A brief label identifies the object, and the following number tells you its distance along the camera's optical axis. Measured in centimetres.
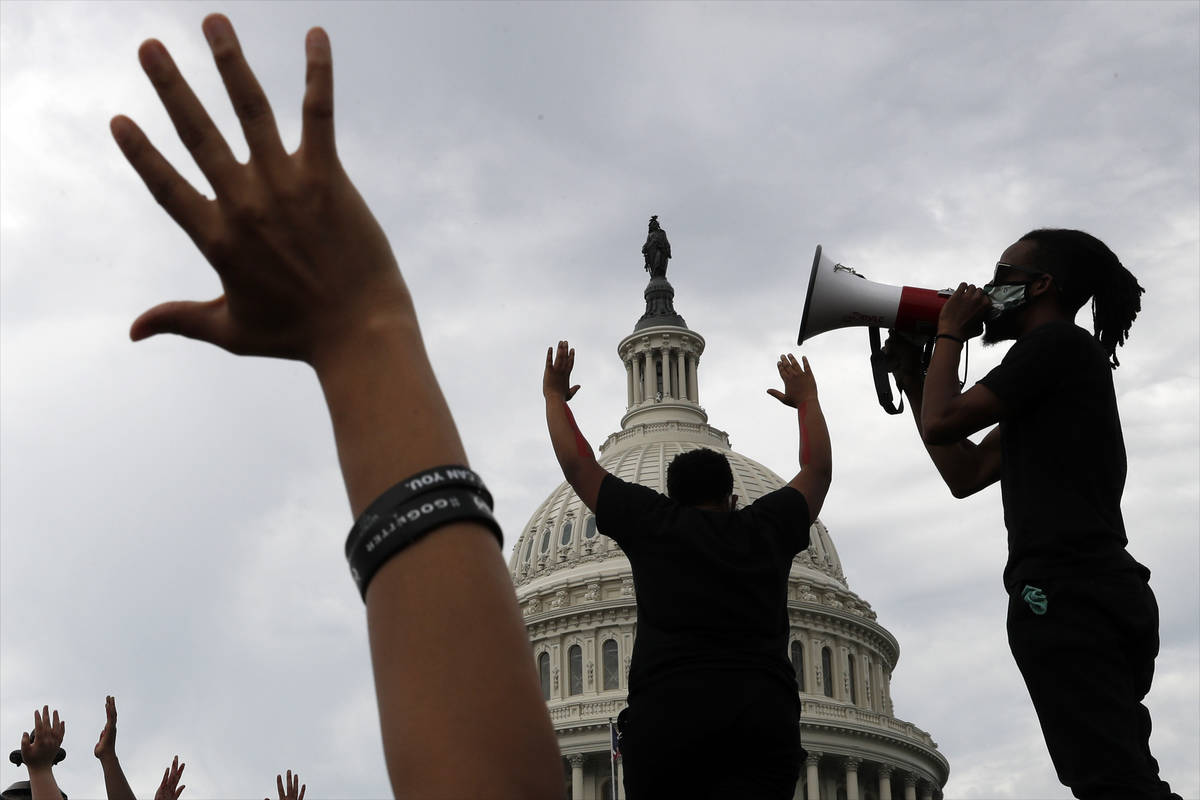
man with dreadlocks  404
